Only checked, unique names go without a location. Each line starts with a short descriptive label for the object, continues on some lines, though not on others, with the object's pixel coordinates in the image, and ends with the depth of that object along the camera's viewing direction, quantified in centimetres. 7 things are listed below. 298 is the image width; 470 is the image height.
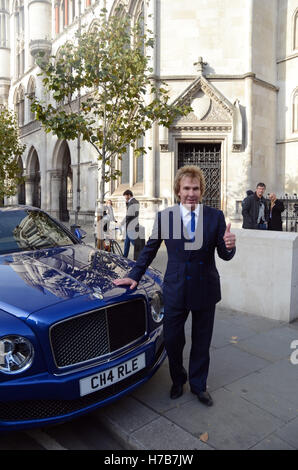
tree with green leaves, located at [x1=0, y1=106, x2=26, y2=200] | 1830
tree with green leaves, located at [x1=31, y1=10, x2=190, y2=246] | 794
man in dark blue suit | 300
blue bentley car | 246
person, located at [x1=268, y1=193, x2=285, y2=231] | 863
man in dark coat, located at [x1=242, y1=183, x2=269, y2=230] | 822
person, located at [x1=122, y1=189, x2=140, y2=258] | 1026
